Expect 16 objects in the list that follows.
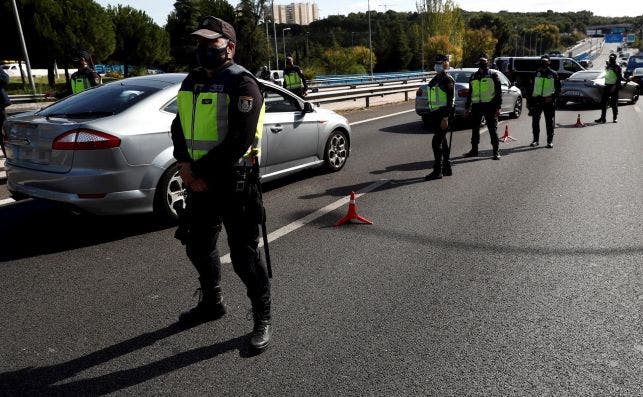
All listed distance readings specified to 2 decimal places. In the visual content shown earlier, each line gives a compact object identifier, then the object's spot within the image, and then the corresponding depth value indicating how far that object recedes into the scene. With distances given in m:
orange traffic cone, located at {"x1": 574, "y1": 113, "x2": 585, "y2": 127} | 14.34
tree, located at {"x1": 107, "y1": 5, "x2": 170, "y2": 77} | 61.00
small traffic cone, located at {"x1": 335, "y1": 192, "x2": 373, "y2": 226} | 5.75
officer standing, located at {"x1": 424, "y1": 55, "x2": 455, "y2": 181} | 7.96
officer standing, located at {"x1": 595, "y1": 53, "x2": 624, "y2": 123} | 14.44
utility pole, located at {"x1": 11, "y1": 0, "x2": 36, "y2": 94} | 27.32
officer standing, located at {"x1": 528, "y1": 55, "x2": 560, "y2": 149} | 10.55
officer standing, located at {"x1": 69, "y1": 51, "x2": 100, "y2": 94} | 9.82
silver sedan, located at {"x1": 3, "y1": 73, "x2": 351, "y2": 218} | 4.84
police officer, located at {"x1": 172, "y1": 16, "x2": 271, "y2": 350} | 3.01
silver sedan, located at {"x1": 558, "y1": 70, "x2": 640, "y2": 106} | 18.75
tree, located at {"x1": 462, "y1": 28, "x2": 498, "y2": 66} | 109.94
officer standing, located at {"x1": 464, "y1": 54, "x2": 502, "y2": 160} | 9.69
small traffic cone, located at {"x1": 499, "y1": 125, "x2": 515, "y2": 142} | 12.11
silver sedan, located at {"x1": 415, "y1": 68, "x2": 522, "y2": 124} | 13.26
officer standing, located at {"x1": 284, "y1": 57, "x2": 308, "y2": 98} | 15.45
